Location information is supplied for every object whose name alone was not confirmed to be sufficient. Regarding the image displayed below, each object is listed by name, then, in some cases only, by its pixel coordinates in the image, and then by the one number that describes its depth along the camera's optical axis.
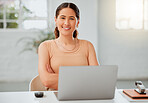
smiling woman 2.08
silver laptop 1.42
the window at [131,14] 5.80
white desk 1.50
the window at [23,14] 5.78
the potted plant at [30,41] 5.62
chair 2.05
